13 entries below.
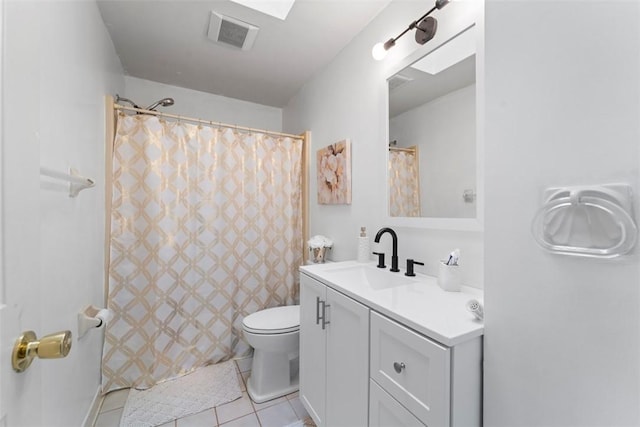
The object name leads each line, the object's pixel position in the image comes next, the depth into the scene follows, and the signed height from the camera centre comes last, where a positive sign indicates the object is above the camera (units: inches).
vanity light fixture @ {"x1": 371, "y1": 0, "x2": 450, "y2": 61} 50.1 +35.9
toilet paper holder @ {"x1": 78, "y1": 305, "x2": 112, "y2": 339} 50.8 -20.6
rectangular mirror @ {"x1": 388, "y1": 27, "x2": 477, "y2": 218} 46.8 +16.0
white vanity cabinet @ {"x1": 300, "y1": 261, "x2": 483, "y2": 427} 28.2 -18.0
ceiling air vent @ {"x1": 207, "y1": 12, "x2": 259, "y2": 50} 67.4 +48.7
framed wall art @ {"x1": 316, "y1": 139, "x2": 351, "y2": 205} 74.0 +12.1
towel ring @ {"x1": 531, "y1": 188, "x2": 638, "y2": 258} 19.2 -0.6
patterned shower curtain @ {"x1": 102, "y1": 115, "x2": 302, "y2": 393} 71.9 -8.5
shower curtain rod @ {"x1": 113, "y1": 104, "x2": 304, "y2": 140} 72.4 +28.1
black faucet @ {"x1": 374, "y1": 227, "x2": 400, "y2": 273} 57.4 -7.0
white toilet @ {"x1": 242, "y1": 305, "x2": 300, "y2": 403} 66.1 -35.9
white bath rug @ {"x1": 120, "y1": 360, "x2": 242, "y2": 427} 61.6 -46.3
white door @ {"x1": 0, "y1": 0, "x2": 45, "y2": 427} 16.8 +0.1
